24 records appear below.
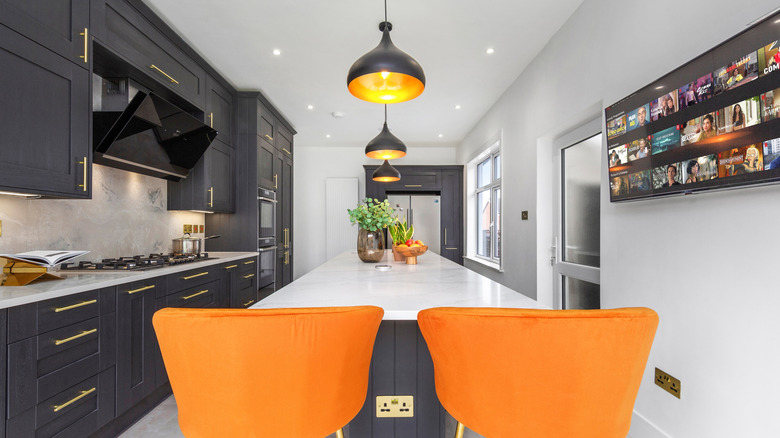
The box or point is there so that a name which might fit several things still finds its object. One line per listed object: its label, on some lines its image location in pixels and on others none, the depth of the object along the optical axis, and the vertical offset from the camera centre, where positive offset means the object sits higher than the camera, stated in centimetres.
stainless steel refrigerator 577 +16
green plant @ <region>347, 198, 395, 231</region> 230 +5
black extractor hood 217 +66
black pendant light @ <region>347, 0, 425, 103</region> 138 +65
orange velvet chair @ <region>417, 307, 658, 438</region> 68 -30
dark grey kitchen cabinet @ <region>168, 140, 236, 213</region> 315 +35
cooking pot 298 -19
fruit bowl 230 -20
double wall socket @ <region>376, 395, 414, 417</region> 125 -68
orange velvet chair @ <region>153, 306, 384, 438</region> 71 -31
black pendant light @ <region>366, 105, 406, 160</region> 276 +63
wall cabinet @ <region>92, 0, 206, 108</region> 205 +125
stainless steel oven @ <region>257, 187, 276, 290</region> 387 -16
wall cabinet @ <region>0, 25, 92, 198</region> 151 +51
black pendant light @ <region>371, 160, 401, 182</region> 376 +56
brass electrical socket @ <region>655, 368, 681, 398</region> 153 -76
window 455 +25
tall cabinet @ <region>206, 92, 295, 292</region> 373 +51
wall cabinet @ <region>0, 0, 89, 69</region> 152 +99
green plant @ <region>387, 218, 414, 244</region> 248 -8
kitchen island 113 -44
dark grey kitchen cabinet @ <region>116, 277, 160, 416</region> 183 -69
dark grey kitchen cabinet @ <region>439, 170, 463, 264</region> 583 +13
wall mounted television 108 +39
